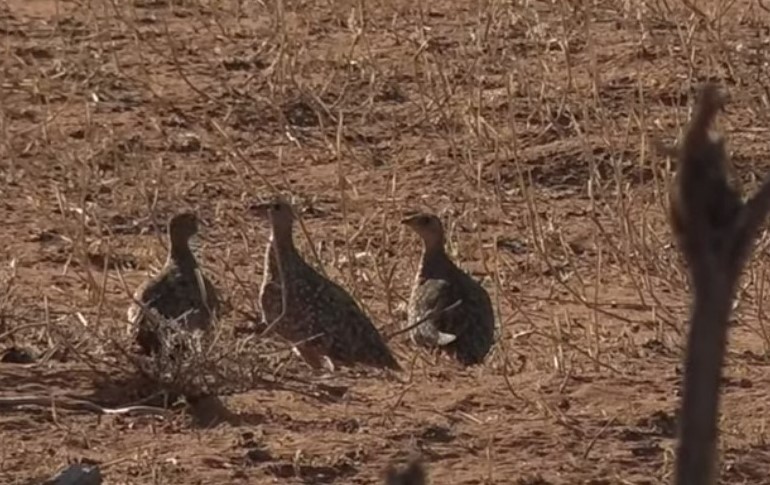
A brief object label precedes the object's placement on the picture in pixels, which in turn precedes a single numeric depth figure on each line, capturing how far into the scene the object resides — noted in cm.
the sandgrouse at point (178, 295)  1381
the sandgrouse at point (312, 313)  1470
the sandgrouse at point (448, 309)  1561
